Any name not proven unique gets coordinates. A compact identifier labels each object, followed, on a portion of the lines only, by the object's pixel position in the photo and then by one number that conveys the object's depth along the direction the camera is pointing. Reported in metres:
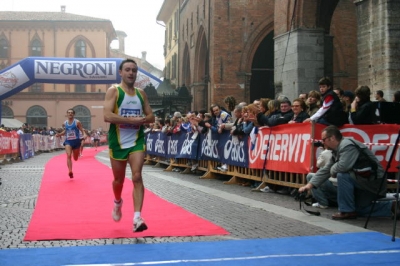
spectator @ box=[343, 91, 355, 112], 10.90
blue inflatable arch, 21.29
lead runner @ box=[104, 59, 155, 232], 6.55
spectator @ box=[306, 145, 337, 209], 8.73
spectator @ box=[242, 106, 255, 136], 12.01
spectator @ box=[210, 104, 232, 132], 14.56
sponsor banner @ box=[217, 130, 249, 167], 12.62
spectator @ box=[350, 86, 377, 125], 9.23
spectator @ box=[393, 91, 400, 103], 11.28
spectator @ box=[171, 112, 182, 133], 17.92
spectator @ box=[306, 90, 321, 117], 10.75
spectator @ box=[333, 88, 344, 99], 11.25
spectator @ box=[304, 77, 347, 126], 9.33
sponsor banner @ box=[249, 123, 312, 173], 9.95
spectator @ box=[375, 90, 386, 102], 12.05
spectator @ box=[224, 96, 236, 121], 14.58
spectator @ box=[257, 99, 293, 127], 11.10
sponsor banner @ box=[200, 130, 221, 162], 14.52
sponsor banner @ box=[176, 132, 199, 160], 16.11
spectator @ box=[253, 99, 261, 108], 12.28
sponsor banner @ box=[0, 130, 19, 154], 22.84
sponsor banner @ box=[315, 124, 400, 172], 9.19
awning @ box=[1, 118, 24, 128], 52.04
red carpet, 6.51
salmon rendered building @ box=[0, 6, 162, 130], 68.12
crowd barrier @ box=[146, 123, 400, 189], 9.23
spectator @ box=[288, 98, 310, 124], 10.84
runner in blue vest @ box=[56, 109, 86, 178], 14.37
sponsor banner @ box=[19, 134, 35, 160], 27.89
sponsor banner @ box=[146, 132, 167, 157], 19.94
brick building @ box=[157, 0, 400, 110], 13.95
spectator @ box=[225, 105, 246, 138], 12.85
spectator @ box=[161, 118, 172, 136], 18.79
